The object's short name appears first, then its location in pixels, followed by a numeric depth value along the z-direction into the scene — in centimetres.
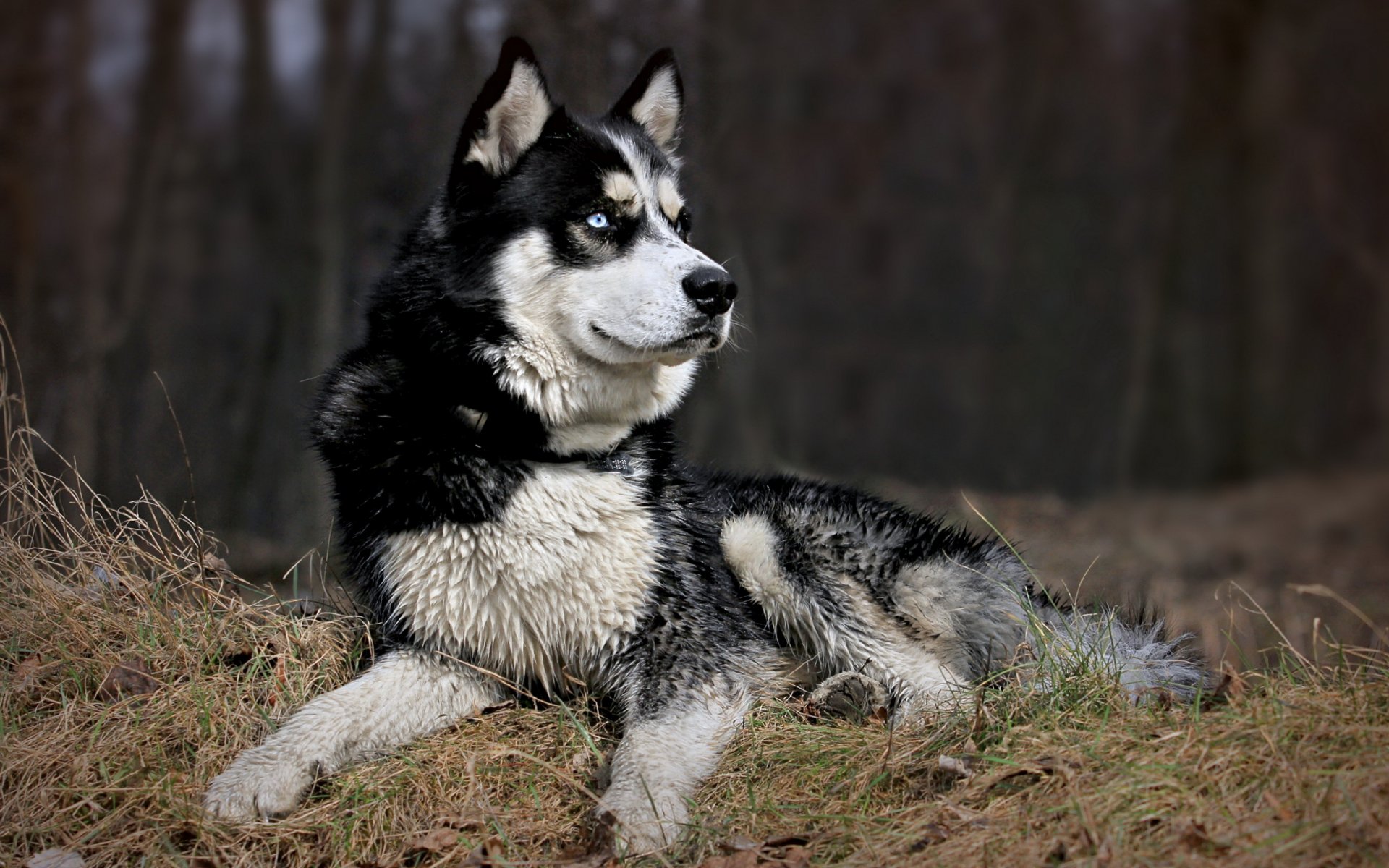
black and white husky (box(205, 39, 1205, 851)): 326
